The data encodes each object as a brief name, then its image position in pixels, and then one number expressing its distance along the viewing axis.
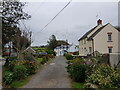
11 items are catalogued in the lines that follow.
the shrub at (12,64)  7.48
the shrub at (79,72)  5.37
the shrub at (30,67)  7.29
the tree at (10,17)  9.42
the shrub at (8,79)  5.31
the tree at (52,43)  37.52
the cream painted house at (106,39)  16.36
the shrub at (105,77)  3.86
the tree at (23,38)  12.60
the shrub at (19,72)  6.01
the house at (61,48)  36.28
